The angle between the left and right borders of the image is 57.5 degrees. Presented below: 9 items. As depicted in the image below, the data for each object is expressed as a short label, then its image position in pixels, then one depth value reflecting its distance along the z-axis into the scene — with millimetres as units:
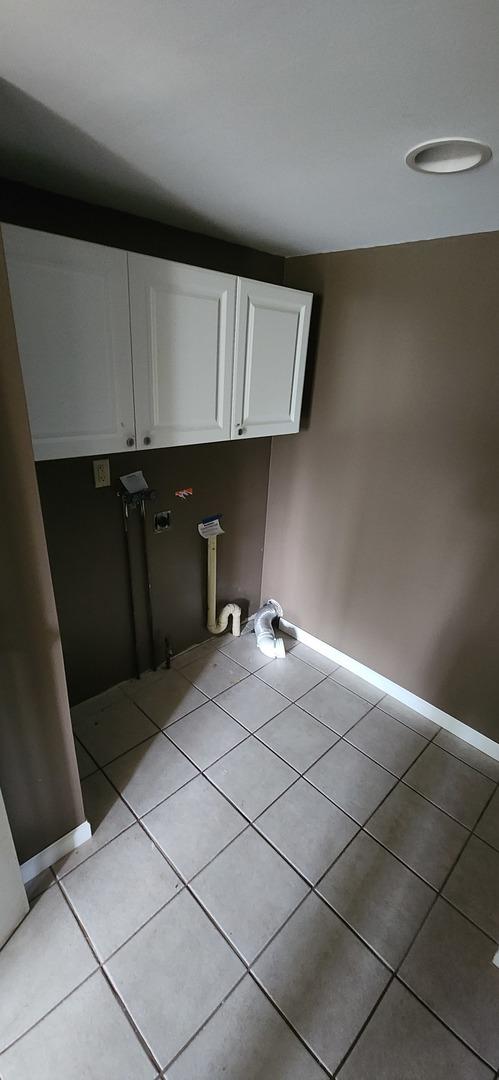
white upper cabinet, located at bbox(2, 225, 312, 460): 1310
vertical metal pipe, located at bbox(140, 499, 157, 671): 2128
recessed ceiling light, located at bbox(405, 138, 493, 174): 1040
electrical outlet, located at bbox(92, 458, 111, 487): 1811
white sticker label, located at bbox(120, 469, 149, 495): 1910
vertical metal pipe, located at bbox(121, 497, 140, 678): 1965
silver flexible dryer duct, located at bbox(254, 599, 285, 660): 2619
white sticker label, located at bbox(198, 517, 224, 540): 2338
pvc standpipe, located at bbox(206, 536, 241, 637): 2417
